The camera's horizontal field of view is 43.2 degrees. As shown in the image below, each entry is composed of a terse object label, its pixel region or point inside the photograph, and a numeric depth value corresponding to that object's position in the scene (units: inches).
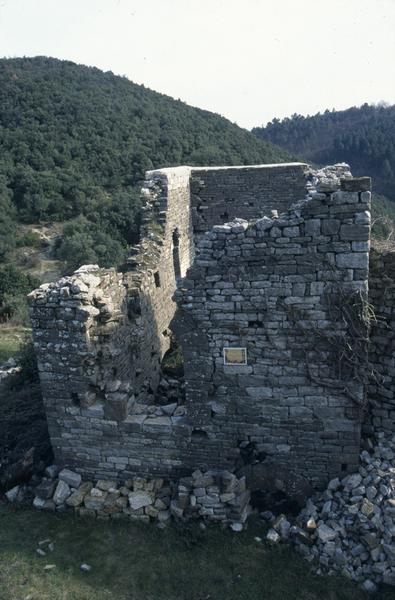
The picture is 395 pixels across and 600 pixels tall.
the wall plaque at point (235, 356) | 261.3
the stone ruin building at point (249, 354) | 239.1
